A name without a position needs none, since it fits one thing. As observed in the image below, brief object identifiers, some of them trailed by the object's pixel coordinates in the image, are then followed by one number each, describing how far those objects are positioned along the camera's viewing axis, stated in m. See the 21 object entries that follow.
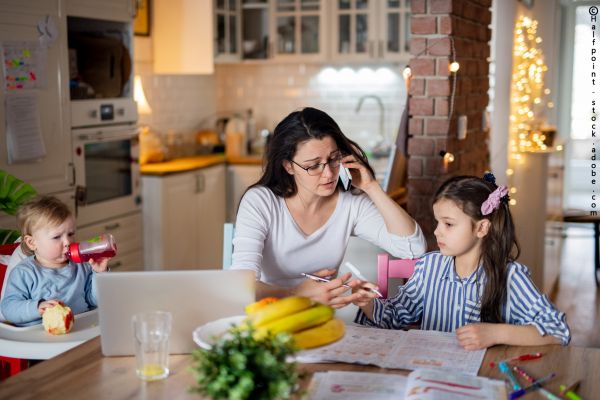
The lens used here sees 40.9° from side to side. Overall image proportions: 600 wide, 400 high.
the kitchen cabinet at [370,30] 6.09
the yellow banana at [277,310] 1.58
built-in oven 4.45
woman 2.68
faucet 6.50
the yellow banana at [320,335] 1.62
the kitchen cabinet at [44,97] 3.86
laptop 1.93
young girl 2.34
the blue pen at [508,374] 1.79
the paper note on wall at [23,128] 3.87
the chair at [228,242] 2.85
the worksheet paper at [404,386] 1.70
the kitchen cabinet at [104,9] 4.32
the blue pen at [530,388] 1.74
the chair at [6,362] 2.37
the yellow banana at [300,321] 1.57
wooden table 1.76
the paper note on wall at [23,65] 3.85
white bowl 1.78
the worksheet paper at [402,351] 1.93
